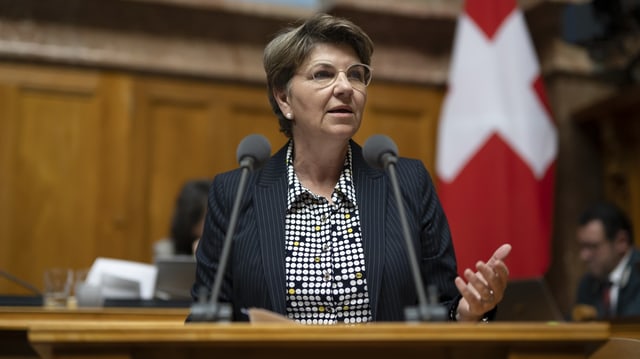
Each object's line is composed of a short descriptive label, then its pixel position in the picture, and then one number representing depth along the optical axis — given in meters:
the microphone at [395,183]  3.30
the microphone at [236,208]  3.33
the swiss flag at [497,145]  6.40
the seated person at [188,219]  5.41
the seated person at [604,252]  6.15
